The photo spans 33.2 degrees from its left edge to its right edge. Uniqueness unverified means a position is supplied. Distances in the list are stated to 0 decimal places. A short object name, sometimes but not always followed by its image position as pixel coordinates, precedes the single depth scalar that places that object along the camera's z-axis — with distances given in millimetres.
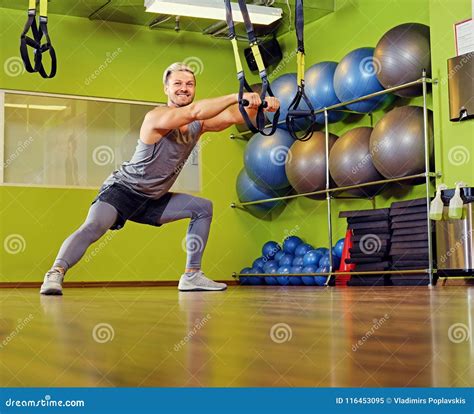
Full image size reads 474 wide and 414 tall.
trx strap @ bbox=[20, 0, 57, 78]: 2939
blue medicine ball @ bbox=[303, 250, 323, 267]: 6582
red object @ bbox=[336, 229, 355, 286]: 6230
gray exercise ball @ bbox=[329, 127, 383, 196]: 5887
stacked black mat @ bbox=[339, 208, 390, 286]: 5793
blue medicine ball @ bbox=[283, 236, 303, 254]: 7152
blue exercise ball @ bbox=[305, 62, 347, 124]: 6508
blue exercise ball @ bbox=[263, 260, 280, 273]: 7112
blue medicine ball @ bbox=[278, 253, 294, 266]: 6938
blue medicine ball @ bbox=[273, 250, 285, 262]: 7184
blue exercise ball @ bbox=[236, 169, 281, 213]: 7453
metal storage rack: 5281
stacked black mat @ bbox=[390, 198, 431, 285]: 5402
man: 3963
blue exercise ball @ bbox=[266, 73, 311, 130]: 6762
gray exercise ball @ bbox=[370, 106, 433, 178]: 5425
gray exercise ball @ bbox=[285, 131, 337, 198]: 6465
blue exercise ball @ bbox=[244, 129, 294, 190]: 6871
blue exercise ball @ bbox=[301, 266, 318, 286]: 6523
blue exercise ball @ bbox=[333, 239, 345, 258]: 6426
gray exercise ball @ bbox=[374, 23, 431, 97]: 5625
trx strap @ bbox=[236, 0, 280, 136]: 2920
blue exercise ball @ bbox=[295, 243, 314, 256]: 6889
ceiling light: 6359
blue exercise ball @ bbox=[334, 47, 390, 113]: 6014
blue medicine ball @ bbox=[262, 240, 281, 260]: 7465
